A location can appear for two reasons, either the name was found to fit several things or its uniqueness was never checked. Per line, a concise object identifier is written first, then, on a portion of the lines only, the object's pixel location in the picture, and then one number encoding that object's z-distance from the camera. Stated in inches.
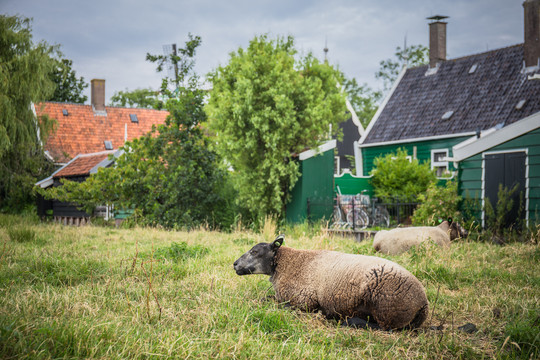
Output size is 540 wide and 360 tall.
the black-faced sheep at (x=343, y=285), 195.0
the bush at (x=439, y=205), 549.0
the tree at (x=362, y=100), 1795.0
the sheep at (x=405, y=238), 381.7
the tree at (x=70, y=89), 1722.4
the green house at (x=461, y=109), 546.5
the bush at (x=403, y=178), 745.0
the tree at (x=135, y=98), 1975.8
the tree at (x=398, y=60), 1690.5
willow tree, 761.6
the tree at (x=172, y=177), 665.0
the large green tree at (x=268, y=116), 637.9
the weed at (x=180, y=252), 327.6
